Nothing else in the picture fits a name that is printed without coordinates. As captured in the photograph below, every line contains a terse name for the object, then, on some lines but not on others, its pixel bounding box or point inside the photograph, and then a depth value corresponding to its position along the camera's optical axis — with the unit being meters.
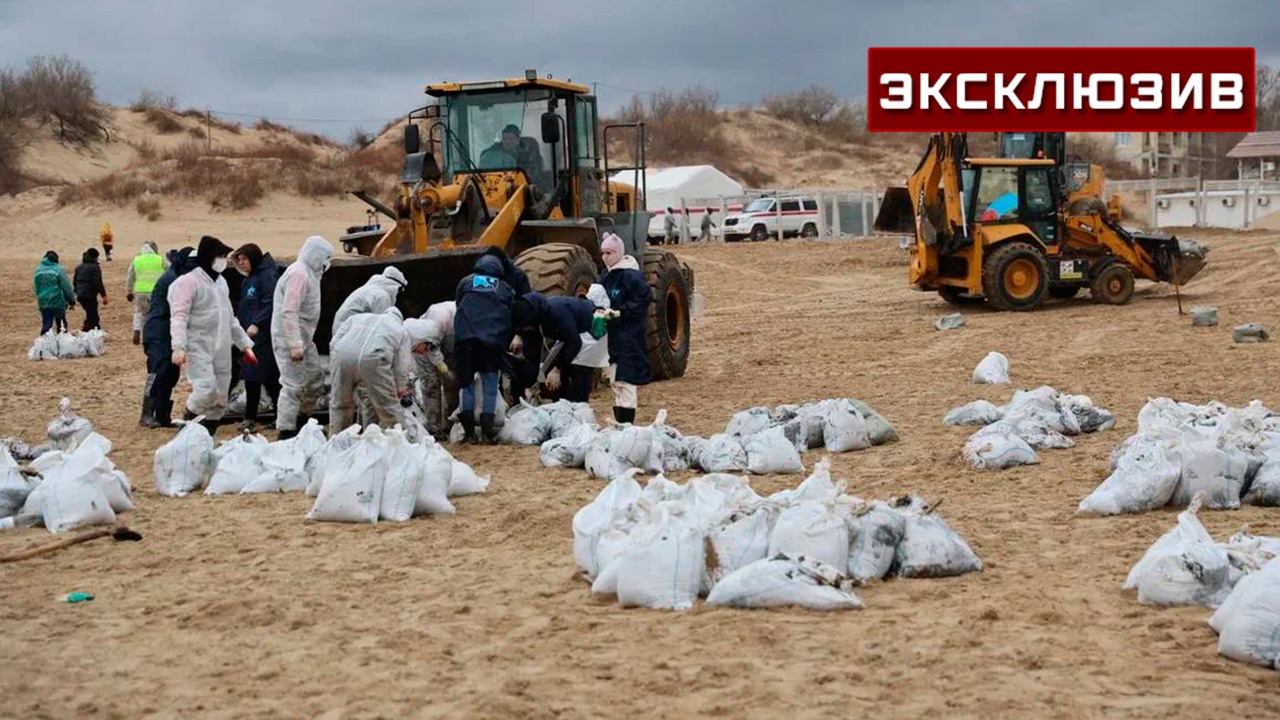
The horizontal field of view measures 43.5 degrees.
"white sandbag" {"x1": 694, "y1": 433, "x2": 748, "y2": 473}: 9.21
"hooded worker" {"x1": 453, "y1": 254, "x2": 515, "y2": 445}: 10.34
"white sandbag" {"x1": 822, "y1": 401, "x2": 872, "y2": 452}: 9.99
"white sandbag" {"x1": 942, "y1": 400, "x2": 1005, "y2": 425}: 10.82
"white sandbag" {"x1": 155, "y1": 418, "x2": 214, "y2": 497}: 8.96
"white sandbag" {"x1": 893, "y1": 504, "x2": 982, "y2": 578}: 6.34
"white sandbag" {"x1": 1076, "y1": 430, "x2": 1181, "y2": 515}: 7.59
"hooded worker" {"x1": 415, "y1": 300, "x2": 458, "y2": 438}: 10.68
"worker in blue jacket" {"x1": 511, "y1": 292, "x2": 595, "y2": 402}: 10.85
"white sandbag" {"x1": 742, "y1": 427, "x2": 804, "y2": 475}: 9.20
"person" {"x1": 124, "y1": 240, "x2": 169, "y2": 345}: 17.05
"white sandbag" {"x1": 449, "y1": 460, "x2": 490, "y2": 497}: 8.62
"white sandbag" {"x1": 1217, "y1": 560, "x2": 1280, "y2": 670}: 5.00
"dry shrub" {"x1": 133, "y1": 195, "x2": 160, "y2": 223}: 41.34
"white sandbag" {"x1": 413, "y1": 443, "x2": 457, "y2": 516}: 8.12
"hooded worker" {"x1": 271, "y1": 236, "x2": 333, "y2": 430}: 10.55
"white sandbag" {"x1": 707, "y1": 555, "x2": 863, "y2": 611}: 5.82
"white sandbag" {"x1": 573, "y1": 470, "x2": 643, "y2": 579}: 6.42
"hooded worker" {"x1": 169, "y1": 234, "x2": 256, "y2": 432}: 10.69
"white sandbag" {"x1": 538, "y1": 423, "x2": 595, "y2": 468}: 9.56
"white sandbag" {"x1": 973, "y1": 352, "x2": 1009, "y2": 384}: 13.43
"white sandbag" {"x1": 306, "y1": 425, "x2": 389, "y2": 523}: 7.91
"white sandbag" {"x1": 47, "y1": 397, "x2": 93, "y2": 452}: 10.37
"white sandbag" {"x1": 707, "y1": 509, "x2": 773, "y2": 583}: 6.08
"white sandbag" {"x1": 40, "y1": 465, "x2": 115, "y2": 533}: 7.84
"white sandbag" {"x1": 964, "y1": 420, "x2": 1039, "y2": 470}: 9.11
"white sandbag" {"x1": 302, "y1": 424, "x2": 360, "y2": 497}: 8.69
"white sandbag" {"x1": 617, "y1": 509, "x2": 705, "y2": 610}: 5.92
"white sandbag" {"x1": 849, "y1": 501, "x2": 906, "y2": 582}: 6.27
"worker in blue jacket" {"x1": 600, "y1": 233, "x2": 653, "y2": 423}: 10.76
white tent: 46.81
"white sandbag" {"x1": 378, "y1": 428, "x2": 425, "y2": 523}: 7.99
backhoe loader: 20.47
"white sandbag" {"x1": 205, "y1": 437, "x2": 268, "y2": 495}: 8.94
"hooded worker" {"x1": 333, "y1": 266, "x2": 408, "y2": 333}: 9.93
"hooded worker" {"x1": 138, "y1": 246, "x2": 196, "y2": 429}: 11.52
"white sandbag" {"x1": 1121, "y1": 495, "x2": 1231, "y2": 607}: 5.71
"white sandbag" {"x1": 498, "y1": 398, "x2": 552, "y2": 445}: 10.52
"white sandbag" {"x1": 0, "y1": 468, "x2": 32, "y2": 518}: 8.09
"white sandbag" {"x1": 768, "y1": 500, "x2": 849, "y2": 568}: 6.13
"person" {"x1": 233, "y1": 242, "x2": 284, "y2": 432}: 11.31
